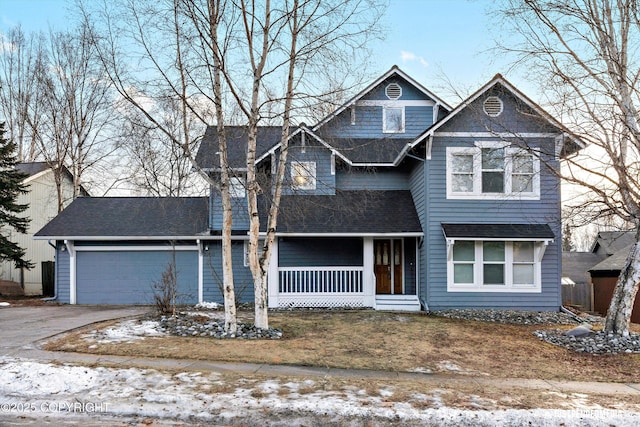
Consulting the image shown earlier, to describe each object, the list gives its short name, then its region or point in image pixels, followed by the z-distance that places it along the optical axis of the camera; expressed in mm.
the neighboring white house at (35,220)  25078
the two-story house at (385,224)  14320
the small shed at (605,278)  20312
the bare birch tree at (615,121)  10438
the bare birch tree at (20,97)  25891
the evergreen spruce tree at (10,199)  20297
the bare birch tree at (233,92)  10188
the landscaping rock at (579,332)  10703
